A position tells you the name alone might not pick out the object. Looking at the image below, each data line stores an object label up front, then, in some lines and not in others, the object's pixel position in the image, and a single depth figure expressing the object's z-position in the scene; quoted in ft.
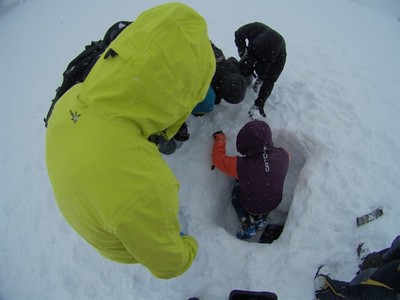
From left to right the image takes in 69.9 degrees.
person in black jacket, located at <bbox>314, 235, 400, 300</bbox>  7.15
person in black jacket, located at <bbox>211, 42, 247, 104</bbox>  11.27
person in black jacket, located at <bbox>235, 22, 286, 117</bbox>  12.07
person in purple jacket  10.49
